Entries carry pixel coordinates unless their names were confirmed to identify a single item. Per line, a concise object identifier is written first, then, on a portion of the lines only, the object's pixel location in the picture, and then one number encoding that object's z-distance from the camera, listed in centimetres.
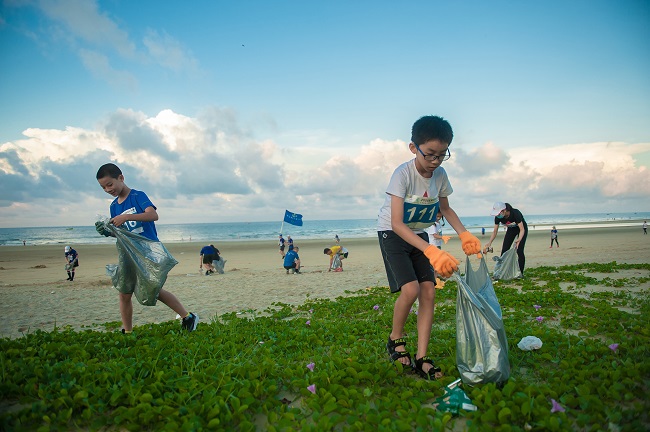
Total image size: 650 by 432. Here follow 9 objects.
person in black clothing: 977
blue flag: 2930
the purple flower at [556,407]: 253
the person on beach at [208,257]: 1741
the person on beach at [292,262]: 1670
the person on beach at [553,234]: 2693
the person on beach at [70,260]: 1630
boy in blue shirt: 507
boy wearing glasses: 353
